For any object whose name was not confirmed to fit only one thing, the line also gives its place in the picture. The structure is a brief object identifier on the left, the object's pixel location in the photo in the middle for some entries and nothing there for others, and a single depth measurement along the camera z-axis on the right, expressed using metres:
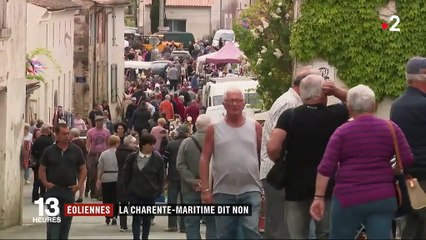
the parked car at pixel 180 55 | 84.89
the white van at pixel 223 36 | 93.50
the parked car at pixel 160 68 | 76.21
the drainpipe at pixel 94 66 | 59.62
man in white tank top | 14.67
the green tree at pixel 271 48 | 31.05
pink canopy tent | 64.88
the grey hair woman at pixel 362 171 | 12.45
